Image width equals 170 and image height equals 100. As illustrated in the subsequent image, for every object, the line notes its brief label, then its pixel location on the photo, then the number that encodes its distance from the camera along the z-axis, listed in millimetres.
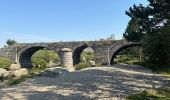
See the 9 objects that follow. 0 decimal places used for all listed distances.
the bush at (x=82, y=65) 17047
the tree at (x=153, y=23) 10257
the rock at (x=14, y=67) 22447
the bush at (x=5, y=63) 23524
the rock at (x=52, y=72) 11349
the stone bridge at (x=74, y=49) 21959
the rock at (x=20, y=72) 15702
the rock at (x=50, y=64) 26807
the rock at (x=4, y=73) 17362
